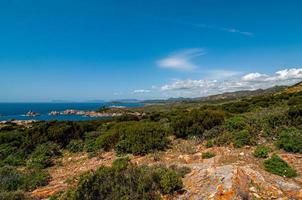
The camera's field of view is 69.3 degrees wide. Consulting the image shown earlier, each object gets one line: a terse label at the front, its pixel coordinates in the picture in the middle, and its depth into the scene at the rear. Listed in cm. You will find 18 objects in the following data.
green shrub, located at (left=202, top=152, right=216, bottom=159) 789
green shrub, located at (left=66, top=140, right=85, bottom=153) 1231
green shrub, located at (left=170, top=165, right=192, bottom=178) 621
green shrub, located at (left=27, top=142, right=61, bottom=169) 1005
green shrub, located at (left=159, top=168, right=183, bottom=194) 539
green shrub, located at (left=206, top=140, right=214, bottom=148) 922
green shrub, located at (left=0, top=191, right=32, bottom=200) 600
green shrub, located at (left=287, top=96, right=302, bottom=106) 2027
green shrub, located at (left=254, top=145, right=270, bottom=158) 736
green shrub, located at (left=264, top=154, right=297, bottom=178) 606
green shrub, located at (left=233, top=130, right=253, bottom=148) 869
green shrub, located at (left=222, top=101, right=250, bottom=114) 2138
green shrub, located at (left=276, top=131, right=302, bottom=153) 775
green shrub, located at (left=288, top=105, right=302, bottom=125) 1045
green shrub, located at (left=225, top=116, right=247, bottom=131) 1050
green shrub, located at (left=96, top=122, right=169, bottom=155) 998
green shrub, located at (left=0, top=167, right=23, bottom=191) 731
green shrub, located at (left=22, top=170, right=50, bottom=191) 737
